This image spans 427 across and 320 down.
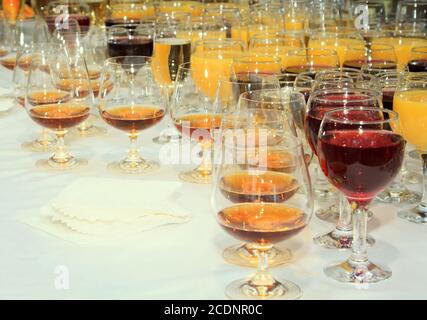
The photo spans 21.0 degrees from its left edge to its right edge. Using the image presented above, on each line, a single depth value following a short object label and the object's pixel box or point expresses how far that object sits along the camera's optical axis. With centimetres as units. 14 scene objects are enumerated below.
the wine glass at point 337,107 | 114
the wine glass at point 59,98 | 142
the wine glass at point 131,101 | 141
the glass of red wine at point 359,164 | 103
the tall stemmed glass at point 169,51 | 155
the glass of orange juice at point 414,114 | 122
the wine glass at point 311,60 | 145
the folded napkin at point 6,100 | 168
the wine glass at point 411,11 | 208
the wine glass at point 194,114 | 136
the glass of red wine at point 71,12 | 210
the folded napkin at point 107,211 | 114
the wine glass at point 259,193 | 99
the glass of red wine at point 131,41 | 173
